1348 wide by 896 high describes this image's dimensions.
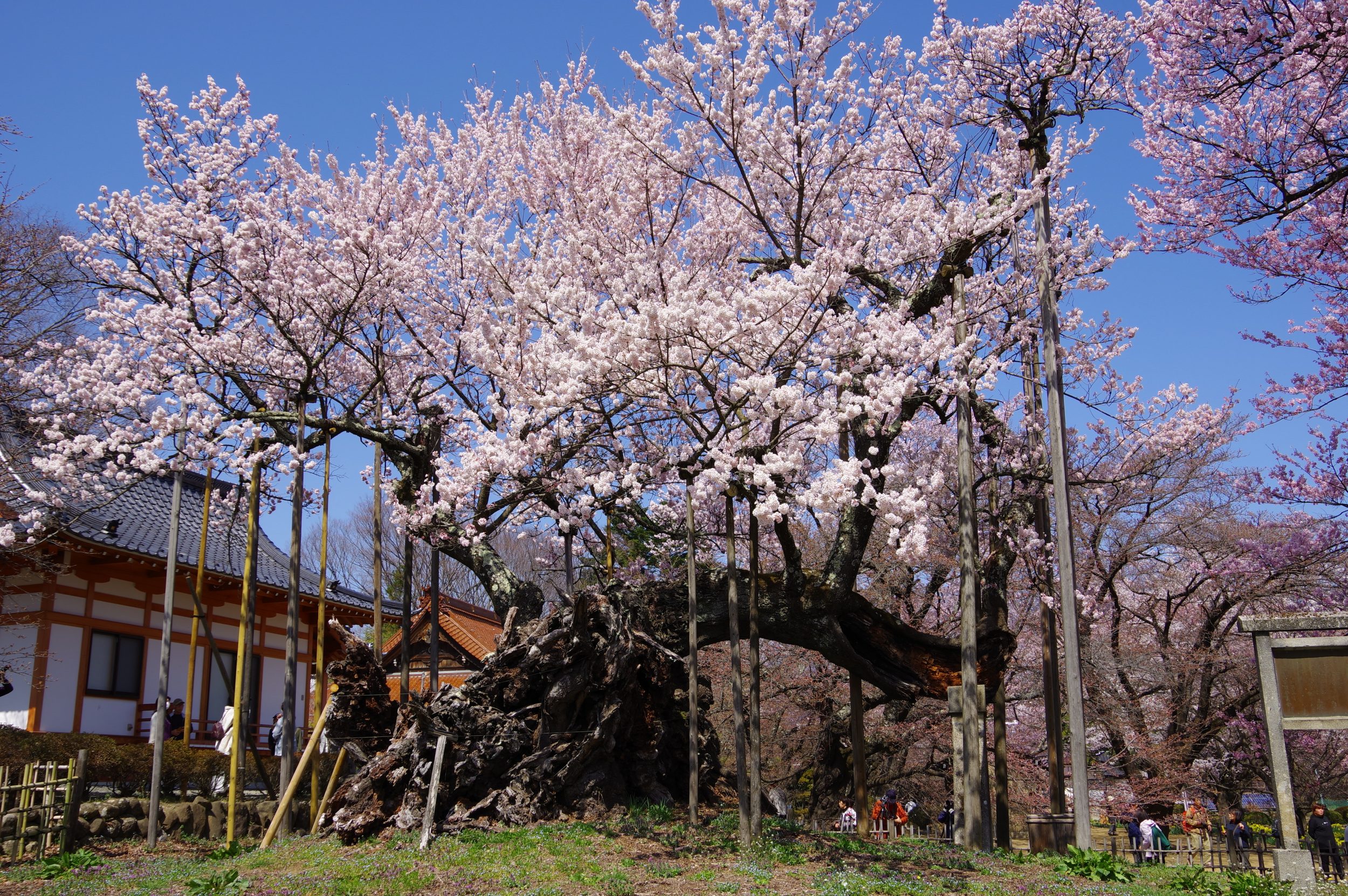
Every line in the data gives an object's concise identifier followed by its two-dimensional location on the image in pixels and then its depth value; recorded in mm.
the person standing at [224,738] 14258
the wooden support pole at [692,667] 9578
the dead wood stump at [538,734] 10156
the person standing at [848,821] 15284
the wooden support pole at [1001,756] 11977
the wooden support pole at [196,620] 13336
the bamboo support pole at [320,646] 11648
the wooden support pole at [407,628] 13000
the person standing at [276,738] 16438
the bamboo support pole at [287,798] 10008
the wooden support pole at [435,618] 12906
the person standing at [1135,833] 16562
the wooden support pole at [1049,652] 11000
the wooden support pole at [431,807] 9109
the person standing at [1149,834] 16031
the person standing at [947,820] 18359
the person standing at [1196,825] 16609
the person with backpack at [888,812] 17578
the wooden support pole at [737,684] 8758
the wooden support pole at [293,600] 11234
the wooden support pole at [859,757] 11438
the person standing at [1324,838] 13555
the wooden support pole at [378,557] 13758
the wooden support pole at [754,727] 8891
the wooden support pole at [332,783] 10953
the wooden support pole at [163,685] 10492
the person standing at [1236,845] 14461
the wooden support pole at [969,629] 9891
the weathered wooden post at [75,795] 10695
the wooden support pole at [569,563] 13477
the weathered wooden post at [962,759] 10023
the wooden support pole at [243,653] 10328
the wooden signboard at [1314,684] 8492
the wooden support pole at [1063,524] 9656
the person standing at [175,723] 15414
